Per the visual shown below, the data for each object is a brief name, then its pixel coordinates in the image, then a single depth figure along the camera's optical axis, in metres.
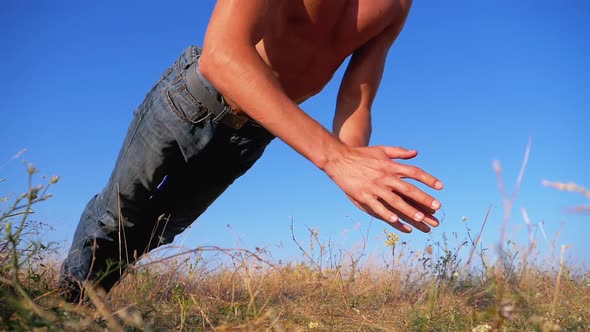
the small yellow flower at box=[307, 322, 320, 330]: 2.32
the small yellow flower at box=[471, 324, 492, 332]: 2.00
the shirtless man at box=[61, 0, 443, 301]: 3.03
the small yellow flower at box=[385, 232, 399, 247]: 3.56
